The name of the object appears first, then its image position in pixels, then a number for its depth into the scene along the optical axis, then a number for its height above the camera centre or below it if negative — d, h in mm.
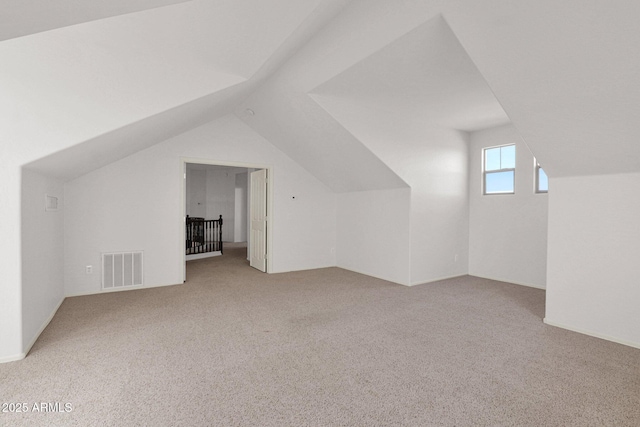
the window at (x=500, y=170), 5473 +678
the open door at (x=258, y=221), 6121 -322
